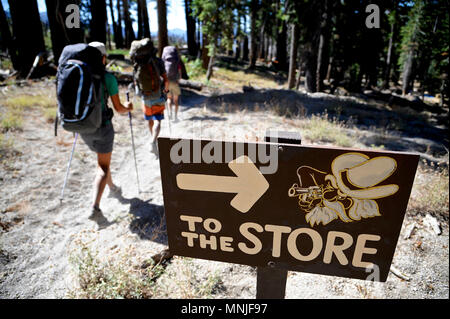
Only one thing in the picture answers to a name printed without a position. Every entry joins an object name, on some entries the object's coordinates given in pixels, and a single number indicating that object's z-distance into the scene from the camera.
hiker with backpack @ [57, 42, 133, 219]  2.90
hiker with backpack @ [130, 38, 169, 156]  4.77
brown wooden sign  1.17
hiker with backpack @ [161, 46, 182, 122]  7.12
